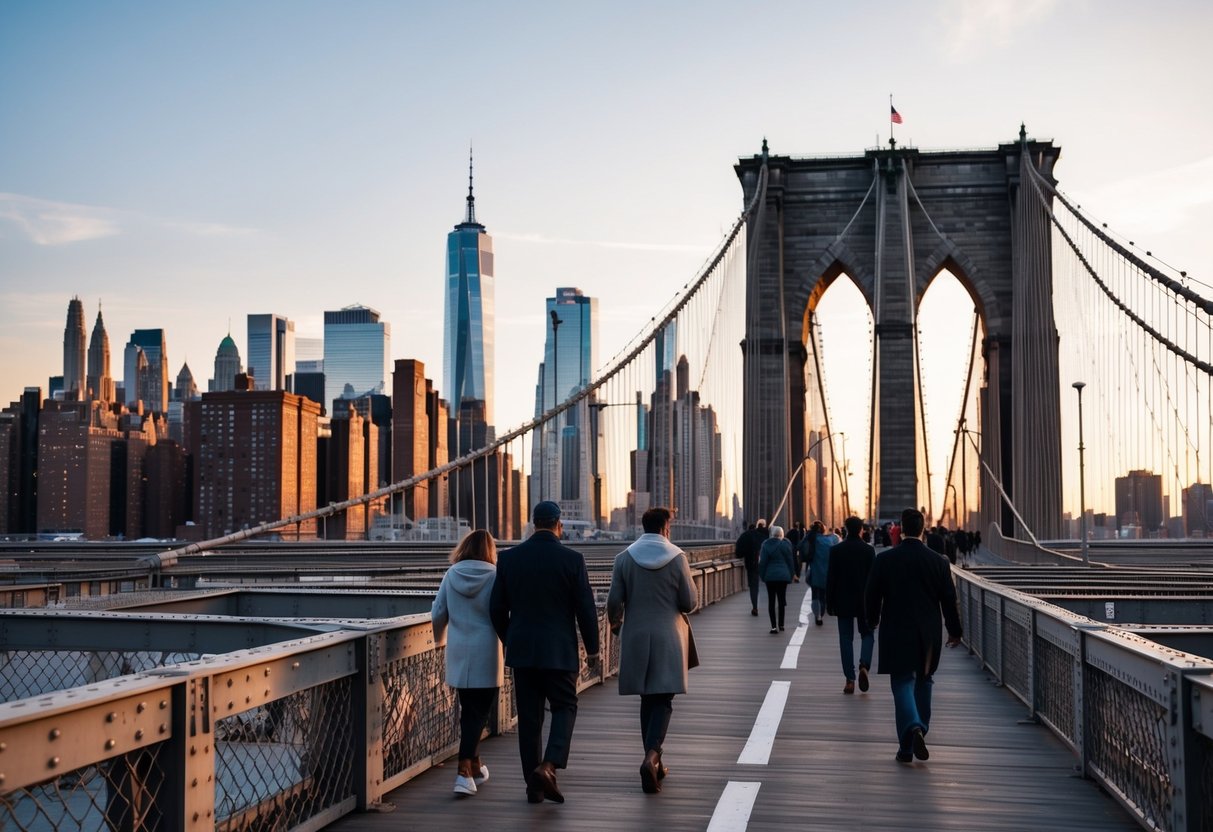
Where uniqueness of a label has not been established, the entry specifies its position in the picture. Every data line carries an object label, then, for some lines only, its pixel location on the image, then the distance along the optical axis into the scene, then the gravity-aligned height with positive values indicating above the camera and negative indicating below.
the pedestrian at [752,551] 21.52 -0.72
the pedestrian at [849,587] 11.75 -0.69
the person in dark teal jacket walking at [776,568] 17.42 -0.77
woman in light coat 7.18 -0.72
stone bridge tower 50.31 +8.15
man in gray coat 7.51 -0.63
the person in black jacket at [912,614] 8.51 -0.66
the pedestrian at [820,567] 18.39 -0.83
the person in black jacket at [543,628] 7.10 -0.61
